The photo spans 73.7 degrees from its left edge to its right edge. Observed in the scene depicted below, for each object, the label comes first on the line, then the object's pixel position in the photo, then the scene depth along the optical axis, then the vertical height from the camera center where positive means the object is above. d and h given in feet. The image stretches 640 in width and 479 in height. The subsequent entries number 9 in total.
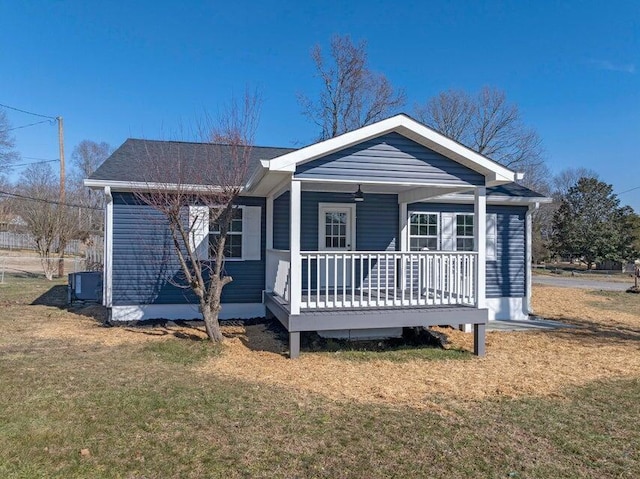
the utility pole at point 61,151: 63.52 +13.87
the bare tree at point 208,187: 24.12 +3.35
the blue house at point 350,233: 22.62 +0.56
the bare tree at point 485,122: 88.99 +24.97
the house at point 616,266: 110.52 -6.74
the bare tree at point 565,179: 145.89 +22.11
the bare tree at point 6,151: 88.33 +18.73
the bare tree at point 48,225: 66.03 +2.46
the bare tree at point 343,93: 74.74 +26.27
